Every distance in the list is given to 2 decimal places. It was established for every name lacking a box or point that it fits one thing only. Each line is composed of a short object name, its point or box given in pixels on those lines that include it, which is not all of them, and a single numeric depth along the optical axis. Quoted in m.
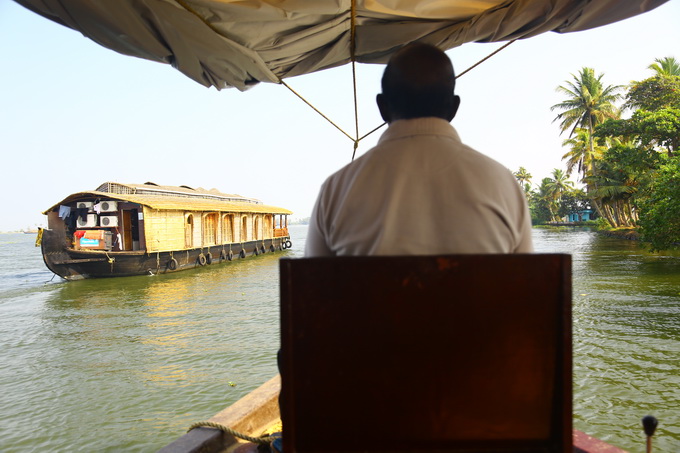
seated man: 1.11
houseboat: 18.19
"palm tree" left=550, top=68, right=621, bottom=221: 36.56
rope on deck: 2.43
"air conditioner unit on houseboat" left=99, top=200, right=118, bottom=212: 18.50
